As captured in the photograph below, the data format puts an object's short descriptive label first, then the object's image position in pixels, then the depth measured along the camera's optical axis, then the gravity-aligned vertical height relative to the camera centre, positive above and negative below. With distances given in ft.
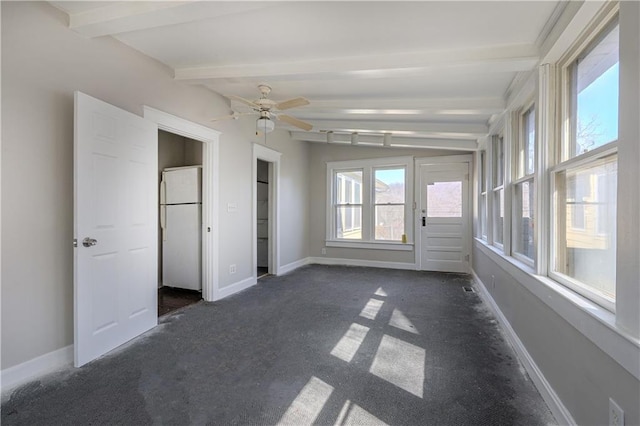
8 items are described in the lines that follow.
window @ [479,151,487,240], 14.79 +0.76
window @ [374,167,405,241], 19.63 +0.57
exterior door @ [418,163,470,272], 18.16 -0.32
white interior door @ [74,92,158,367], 7.36 -0.44
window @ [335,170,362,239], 20.90 +0.51
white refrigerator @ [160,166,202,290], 13.46 -0.69
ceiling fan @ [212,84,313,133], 9.23 +3.30
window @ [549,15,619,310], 4.72 +0.65
